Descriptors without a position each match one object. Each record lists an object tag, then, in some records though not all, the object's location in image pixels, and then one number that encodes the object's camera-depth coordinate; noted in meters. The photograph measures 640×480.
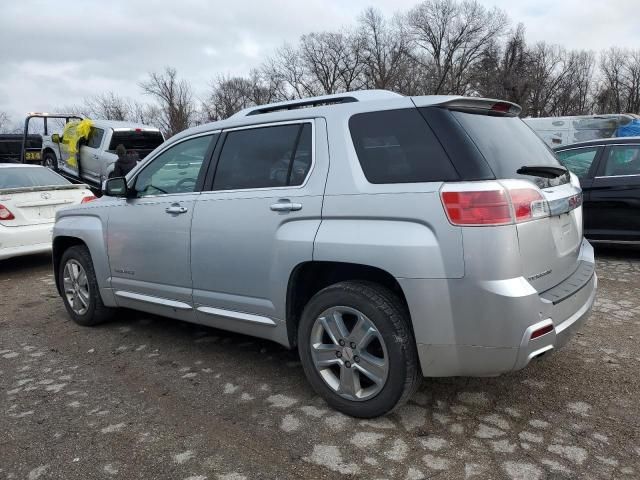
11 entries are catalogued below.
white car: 7.19
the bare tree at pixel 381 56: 51.53
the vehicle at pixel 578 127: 17.19
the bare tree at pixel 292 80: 56.19
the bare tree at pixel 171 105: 47.69
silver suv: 2.62
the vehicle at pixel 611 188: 6.86
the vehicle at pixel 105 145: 13.47
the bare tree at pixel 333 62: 55.28
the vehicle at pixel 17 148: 17.31
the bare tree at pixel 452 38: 52.22
